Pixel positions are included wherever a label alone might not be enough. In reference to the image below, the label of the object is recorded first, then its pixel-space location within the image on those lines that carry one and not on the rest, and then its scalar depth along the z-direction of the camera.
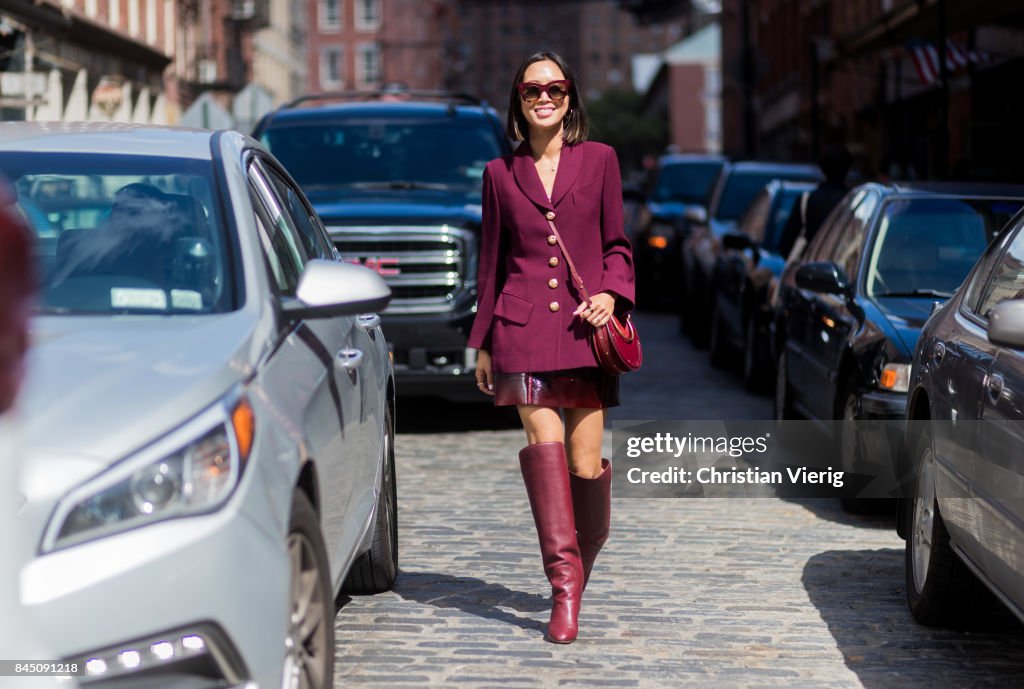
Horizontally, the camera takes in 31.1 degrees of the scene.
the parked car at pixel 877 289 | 8.21
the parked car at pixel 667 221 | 24.41
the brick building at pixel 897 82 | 23.91
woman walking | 5.70
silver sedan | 3.60
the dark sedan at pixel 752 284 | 13.70
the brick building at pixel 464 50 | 149.50
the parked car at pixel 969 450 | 4.90
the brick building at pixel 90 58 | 22.53
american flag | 23.94
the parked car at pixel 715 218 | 18.28
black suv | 11.22
